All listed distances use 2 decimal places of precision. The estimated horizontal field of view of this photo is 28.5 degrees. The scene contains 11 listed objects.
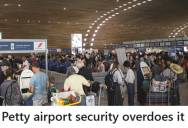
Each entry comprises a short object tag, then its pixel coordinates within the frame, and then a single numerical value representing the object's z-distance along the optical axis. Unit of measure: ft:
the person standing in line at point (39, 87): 25.89
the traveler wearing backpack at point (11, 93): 22.66
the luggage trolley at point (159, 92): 28.25
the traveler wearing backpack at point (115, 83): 31.60
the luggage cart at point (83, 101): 20.47
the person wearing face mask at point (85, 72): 31.53
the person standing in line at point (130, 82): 33.81
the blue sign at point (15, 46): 33.60
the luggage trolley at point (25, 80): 28.66
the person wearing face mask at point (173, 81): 30.88
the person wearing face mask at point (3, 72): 30.04
